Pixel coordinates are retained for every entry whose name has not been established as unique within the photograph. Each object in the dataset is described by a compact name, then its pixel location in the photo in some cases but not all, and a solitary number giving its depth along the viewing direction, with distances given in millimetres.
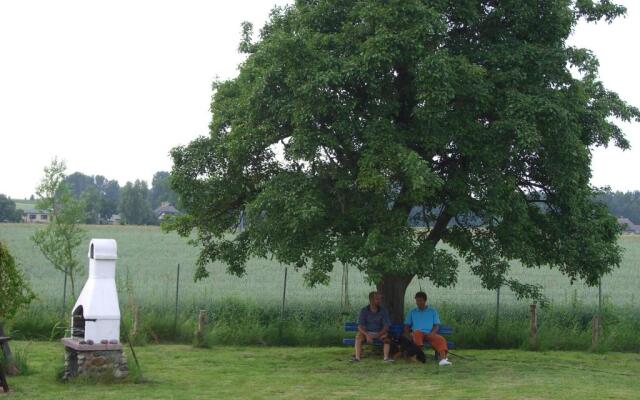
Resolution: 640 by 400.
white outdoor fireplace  12414
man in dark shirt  15672
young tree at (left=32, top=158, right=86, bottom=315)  21375
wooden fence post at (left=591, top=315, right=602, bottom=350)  18766
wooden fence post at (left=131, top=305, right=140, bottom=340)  17766
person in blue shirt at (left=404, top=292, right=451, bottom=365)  15578
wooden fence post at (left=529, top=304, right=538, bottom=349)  18344
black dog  15383
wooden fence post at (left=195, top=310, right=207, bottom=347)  17781
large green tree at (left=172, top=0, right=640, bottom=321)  14203
